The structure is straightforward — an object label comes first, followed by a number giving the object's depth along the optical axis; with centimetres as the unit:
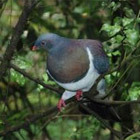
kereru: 548
